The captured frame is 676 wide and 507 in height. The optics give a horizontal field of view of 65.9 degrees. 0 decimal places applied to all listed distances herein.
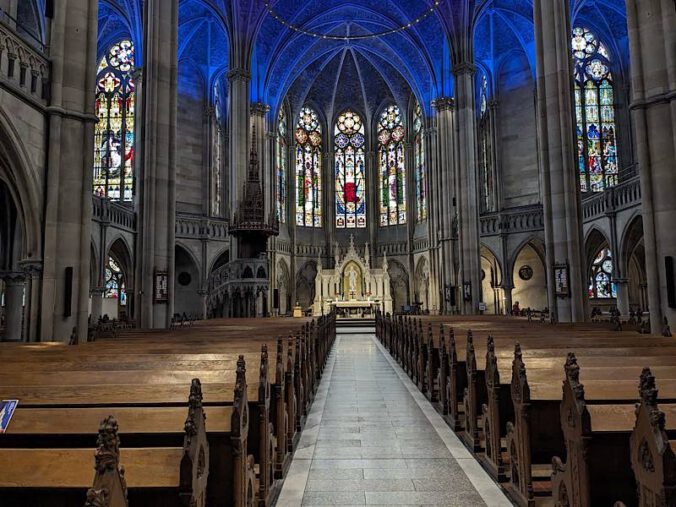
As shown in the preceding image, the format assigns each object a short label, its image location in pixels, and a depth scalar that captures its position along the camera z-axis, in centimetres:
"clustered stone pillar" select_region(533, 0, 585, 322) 1491
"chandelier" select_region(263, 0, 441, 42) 2758
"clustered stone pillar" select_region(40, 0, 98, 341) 1062
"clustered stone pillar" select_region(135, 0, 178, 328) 1538
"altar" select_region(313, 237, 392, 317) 3266
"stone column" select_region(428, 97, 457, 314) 2842
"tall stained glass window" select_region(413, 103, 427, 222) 3569
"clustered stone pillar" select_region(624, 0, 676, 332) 1041
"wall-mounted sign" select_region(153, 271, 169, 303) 1531
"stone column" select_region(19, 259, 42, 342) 1037
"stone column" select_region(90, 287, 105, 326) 2005
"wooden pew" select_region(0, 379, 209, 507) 228
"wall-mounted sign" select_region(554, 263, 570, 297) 1488
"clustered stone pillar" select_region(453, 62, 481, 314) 2534
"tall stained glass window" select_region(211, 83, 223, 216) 3092
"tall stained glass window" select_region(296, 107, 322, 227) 3762
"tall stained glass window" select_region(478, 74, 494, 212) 3109
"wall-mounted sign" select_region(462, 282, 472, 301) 2506
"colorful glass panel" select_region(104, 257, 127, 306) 2605
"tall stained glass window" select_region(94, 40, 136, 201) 2669
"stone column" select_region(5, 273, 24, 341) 1302
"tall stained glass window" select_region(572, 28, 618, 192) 2695
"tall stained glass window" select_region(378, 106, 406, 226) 3781
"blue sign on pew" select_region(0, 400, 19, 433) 305
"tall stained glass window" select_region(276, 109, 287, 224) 3594
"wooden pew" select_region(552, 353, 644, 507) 300
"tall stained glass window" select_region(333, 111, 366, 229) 3850
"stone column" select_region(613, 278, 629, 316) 2141
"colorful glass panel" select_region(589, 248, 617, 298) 2608
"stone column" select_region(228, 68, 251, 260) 2611
